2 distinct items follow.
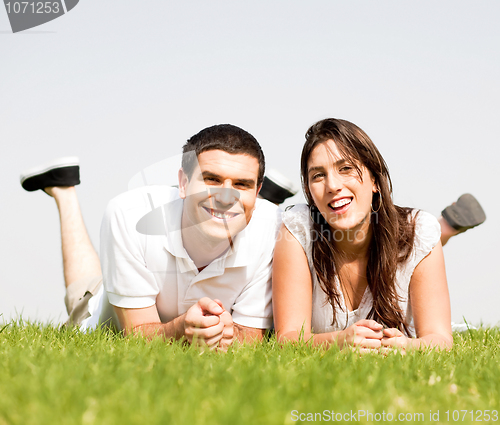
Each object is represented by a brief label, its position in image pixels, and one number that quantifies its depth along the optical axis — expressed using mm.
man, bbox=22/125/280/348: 4359
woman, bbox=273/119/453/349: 4203
